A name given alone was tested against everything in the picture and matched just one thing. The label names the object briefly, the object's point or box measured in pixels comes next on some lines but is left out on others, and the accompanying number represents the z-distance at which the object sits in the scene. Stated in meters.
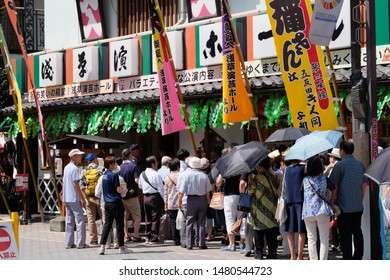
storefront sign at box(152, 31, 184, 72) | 20.72
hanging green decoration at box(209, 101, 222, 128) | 18.80
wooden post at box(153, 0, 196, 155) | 17.38
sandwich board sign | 10.31
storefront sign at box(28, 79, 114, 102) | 22.62
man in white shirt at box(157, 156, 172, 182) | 17.23
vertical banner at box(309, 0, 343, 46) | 12.98
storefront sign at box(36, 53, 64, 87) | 23.88
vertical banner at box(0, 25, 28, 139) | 21.55
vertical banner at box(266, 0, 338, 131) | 14.67
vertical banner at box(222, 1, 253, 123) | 16.30
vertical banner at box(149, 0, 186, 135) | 17.27
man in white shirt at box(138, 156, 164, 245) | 17.06
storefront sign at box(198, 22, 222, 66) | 19.55
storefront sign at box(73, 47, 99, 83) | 22.84
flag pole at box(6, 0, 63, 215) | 21.22
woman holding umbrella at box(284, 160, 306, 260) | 13.23
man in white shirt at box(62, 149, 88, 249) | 16.52
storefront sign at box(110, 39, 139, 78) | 21.73
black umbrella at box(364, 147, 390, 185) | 11.07
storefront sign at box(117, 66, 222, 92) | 19.92
